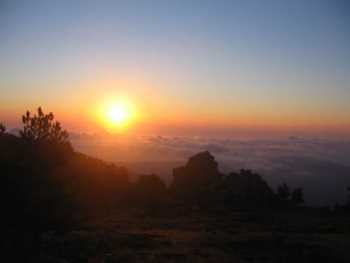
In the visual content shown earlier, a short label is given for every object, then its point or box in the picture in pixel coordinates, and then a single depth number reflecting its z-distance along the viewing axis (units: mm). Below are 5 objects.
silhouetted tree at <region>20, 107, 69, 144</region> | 28656
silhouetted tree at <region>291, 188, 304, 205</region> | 90100
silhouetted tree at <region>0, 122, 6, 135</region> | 28281
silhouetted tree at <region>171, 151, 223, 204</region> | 91562
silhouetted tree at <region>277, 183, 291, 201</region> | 91812
